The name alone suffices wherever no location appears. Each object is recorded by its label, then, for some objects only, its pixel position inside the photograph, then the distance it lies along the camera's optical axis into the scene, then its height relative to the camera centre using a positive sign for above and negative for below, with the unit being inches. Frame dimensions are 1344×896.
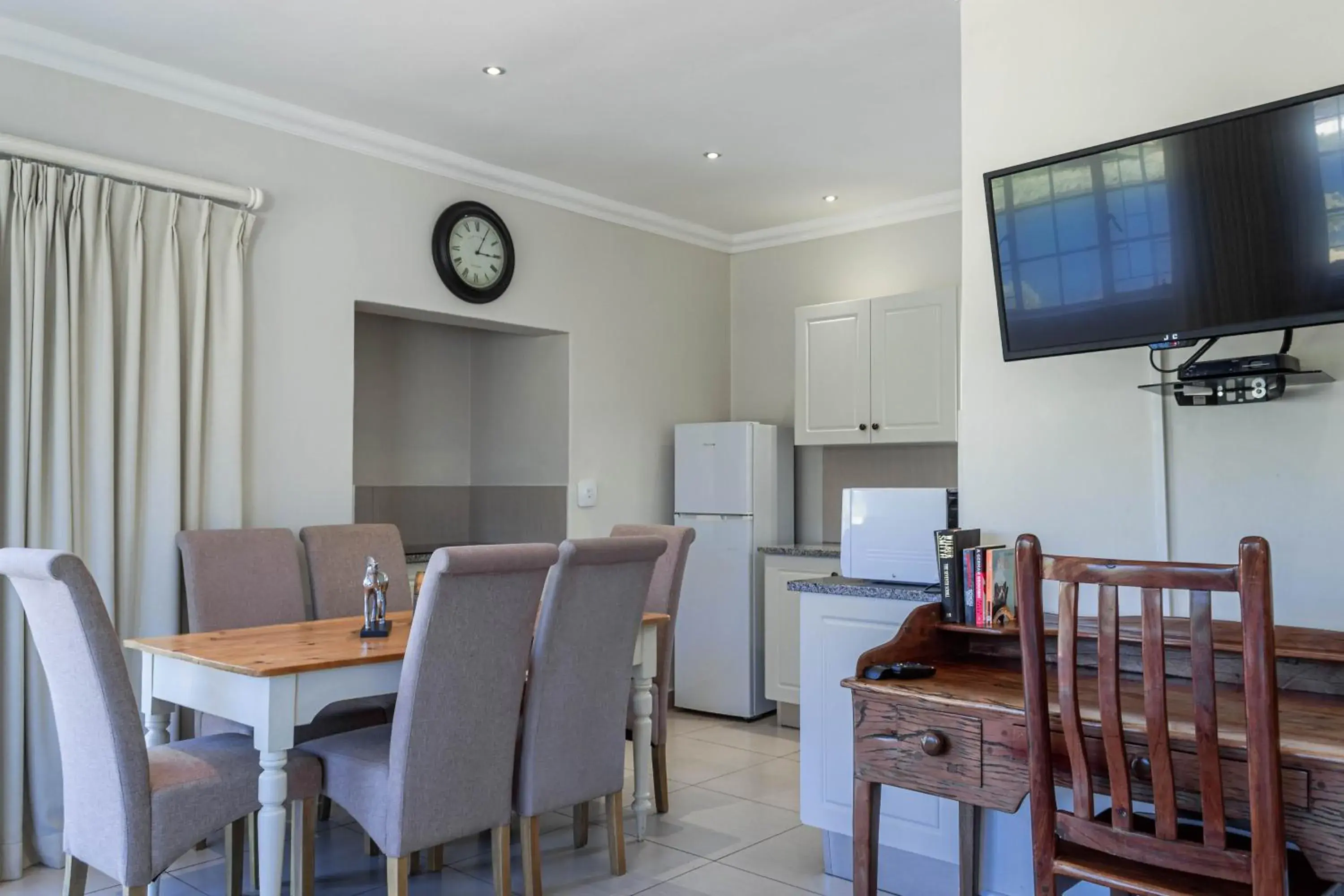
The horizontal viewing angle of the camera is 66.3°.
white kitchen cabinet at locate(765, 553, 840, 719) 193.2 -26.8
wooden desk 68.3 -19.6
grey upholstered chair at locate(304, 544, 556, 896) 94.3 -22.4
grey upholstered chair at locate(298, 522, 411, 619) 147.5 -11.3
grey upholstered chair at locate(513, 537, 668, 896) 107.2 -21.3
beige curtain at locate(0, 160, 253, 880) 123.3 +11.4
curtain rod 124.3 +41.2
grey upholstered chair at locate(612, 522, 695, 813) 143.2 -16.8
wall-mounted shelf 92.5 +8.6
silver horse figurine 117.6 -12.7
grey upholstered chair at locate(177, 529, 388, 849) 130.1 -13.5
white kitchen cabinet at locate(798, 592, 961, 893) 111.0 -28.4
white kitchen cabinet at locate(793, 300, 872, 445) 196.1 +21.2
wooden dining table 94.0 -18.8
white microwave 115.6 -5.6
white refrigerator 199.3 -14.0
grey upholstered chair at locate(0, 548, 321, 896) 87.8 -24.1
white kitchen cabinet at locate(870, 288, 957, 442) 184.9 +21.3
